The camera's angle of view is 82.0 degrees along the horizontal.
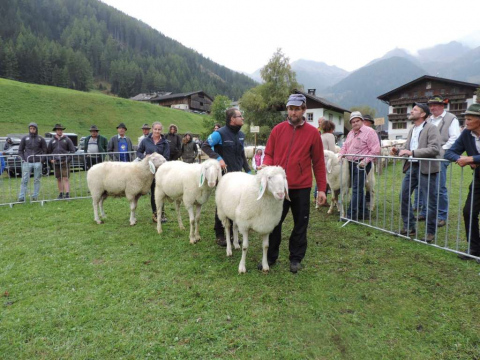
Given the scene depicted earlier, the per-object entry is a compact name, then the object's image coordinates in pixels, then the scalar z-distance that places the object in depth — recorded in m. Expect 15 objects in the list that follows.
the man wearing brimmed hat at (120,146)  9.37
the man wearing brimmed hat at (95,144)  9.94
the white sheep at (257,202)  3.57
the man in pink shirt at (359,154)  6.00
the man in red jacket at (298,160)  3.85
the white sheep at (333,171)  6.79
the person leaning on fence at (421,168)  4.81
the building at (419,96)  36.84
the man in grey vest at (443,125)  5.20
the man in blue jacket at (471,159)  3.88
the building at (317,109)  42.75
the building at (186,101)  89.75
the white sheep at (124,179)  6.38
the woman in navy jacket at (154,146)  6.62
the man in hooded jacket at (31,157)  8.53
